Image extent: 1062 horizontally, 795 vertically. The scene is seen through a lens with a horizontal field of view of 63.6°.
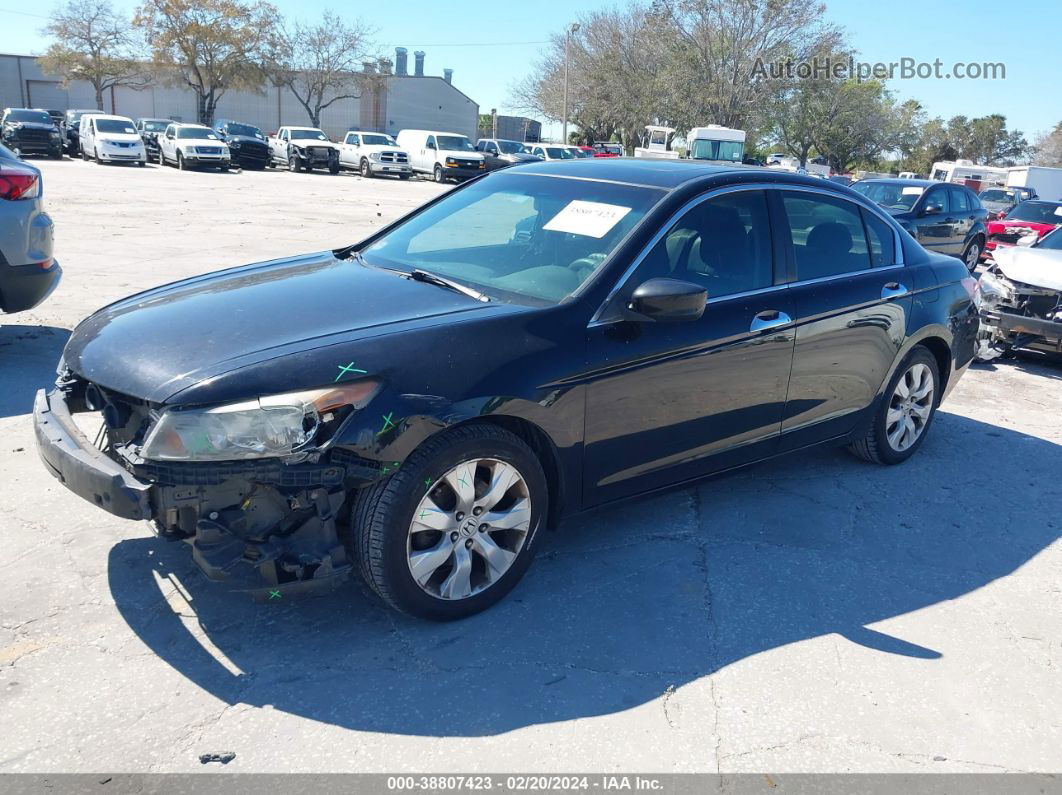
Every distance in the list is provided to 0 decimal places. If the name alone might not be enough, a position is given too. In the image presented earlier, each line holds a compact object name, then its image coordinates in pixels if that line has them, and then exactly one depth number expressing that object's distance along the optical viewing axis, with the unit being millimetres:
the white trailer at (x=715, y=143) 35906
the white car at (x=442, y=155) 34438
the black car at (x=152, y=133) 35781
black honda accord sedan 2885
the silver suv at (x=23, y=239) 6047
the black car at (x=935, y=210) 13755
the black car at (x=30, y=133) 32281
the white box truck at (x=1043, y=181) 44656
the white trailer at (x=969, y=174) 48156
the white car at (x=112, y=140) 31984
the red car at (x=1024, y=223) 16562
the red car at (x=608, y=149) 43072
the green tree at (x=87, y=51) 54656
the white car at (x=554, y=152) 35581
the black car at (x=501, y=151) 35625
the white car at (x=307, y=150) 35562
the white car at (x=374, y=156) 35000
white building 61688
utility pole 53781
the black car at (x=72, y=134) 35906
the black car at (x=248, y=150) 35906
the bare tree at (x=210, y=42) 51938
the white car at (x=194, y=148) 31702
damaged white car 8008
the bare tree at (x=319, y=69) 58188
